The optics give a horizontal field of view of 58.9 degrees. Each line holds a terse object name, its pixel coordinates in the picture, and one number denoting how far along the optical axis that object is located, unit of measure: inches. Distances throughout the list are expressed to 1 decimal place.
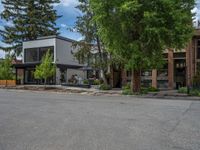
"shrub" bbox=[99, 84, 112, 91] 751.6
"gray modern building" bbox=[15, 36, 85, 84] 1015.8
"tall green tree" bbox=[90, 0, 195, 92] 550.9
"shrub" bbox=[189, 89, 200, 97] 573.3
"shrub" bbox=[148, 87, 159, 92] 696.6
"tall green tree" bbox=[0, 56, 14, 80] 989.5
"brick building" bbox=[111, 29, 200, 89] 757.6
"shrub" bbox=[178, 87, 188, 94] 624.0
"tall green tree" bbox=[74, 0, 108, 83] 794.6
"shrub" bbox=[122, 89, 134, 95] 617.3
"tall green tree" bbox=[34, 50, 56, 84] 808.1
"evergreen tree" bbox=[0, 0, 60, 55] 1429.1
